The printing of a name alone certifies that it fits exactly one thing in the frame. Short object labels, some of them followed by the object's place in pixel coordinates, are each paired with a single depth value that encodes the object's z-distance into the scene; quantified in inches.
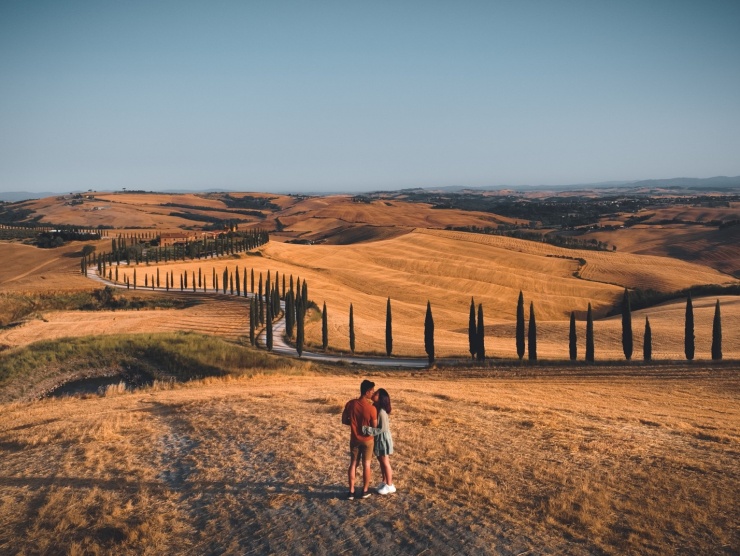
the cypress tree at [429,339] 1871.3
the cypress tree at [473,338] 1908.2
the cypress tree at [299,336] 1930.4
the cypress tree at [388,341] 1999.3
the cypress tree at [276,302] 2568.9
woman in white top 490.9
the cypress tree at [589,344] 1825.8
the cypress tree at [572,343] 1870.1
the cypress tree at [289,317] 2234.3
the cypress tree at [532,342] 1877.5
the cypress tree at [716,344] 1766.7
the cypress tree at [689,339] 1792.6
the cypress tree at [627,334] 1862.7
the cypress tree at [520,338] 1897.1
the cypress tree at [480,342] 1877.5
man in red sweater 486.0
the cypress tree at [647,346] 1802.4
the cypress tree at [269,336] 1977.1
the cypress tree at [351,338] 2049.2
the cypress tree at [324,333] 2062.0
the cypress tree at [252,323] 2034.7
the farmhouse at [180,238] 4736.7
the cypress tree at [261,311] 2388.7
